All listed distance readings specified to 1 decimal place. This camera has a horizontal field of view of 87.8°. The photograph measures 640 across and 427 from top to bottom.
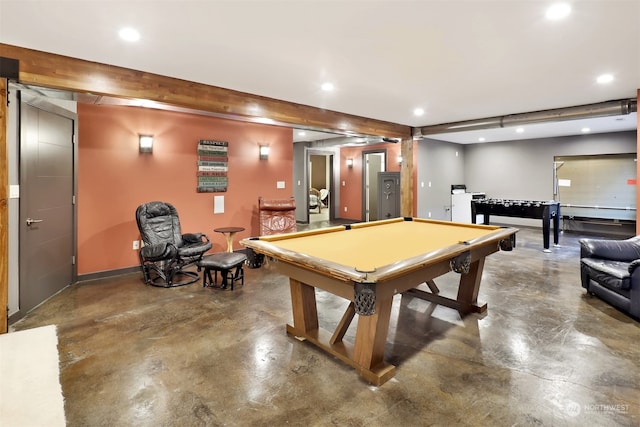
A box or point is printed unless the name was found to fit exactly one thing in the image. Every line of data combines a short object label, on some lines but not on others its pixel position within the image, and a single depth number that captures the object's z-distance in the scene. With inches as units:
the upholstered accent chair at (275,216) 220.5
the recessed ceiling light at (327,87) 161.0
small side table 196.2
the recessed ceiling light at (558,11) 92.0
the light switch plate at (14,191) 116.8
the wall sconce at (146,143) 184.2
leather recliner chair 161.8
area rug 74.2
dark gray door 126.9
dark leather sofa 120.6
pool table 77.8
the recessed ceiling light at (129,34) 104.8
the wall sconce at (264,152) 235.6
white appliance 358.9
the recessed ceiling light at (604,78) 149.6
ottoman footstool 154.3
